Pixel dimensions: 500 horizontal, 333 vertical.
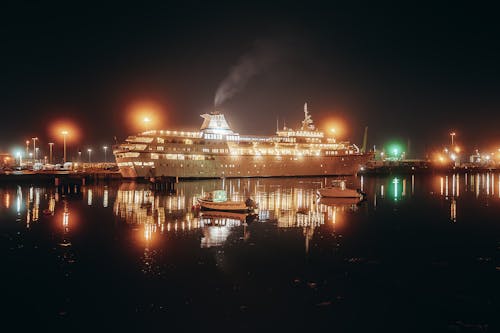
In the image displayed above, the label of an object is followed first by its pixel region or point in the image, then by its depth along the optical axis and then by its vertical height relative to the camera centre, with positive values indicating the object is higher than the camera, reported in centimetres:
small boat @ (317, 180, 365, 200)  4666 -271
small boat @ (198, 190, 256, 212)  3394 -289
